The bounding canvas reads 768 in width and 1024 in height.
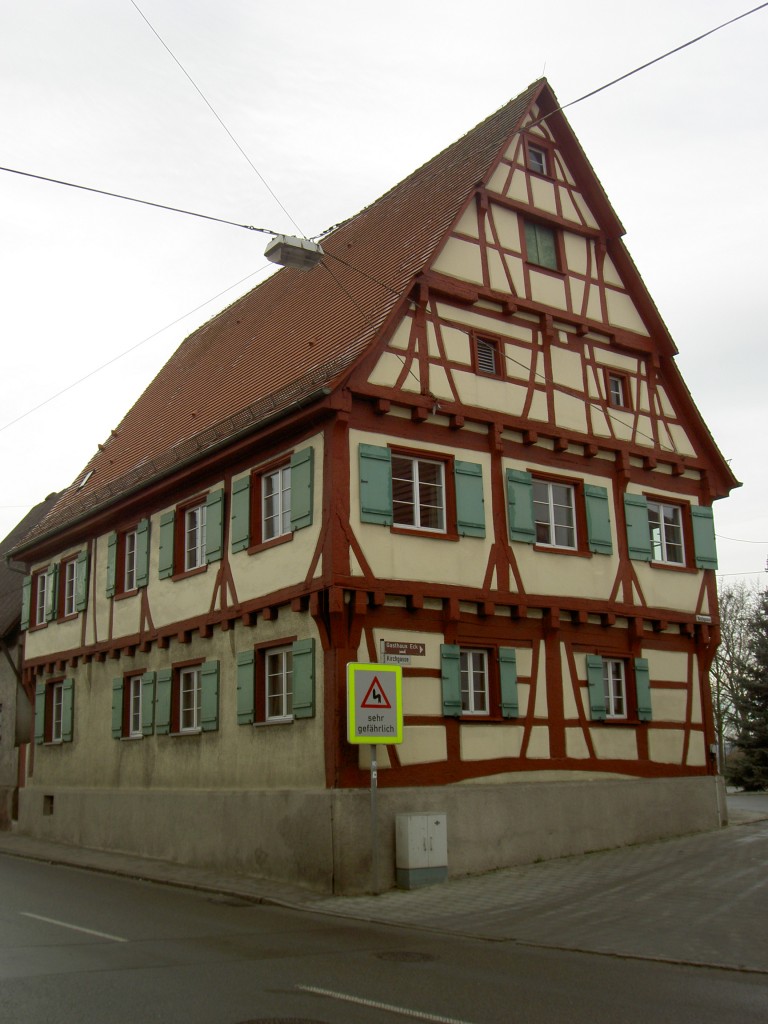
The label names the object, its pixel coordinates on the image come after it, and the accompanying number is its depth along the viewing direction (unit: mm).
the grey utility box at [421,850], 14945
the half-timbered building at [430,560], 16156
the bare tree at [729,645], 52531
